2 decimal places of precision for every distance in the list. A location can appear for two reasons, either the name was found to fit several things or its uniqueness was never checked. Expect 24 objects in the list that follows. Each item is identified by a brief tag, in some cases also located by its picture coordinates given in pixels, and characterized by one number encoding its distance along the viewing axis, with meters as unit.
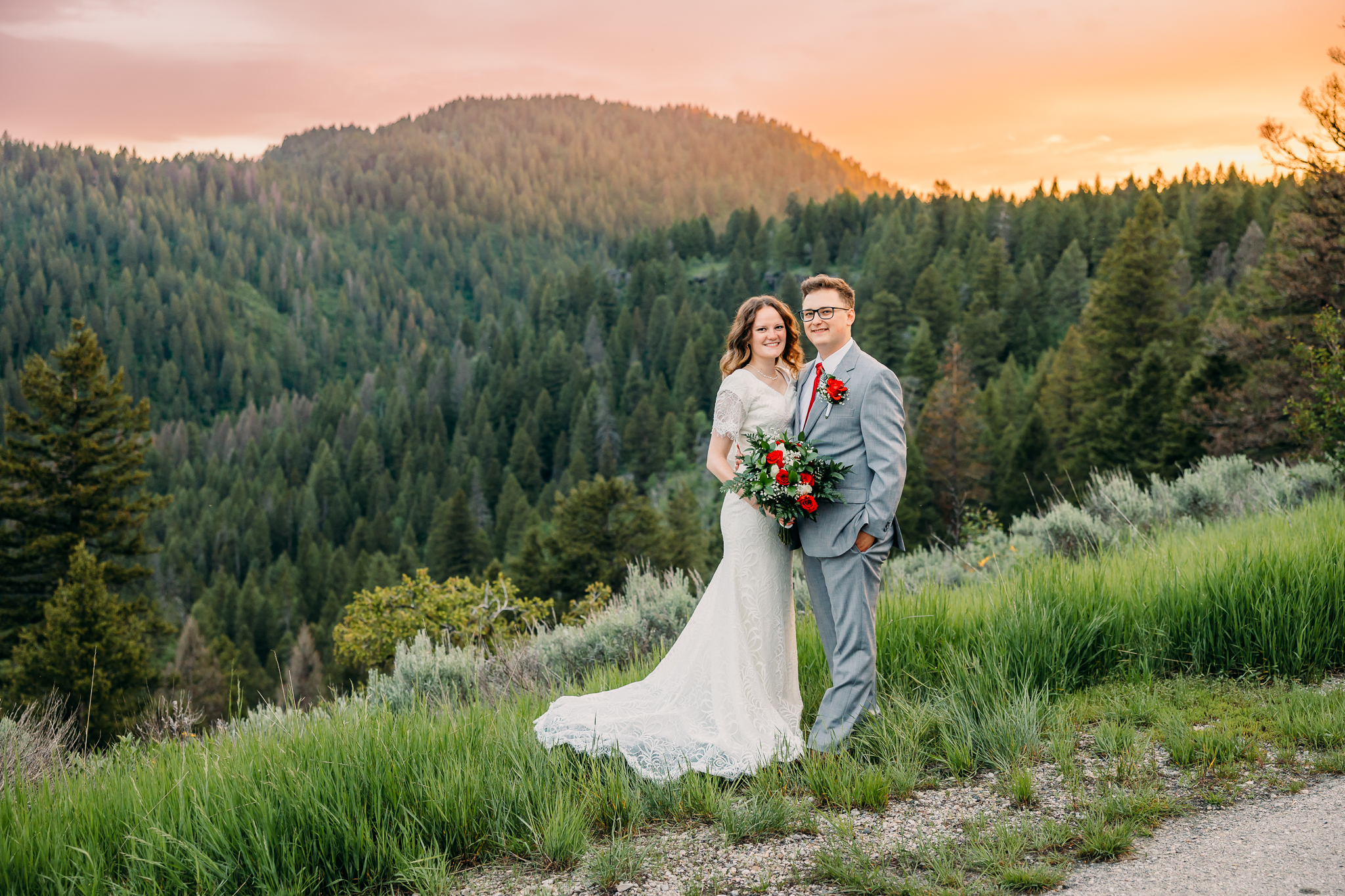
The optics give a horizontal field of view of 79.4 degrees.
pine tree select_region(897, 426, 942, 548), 42.44
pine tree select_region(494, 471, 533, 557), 77.19
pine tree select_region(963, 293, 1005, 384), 72.06
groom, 4.18
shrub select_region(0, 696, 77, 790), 4.04
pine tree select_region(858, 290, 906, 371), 71.62
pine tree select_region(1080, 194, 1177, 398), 42.06
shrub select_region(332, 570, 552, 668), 21.77
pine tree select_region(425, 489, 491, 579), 73.19
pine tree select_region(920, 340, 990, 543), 47.62
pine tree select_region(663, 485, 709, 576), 48.97
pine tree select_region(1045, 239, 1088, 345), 77.69
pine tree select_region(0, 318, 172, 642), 26.41
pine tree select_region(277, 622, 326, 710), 56.25
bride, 4.29
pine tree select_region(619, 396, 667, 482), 91.25
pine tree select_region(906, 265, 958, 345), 79.19
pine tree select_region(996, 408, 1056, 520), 43.09
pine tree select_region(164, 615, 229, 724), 42.25
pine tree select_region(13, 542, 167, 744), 22.44
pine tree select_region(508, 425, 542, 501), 96.62
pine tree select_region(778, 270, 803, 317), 107.50
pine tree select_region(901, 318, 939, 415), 62.47
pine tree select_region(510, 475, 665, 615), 41.03
